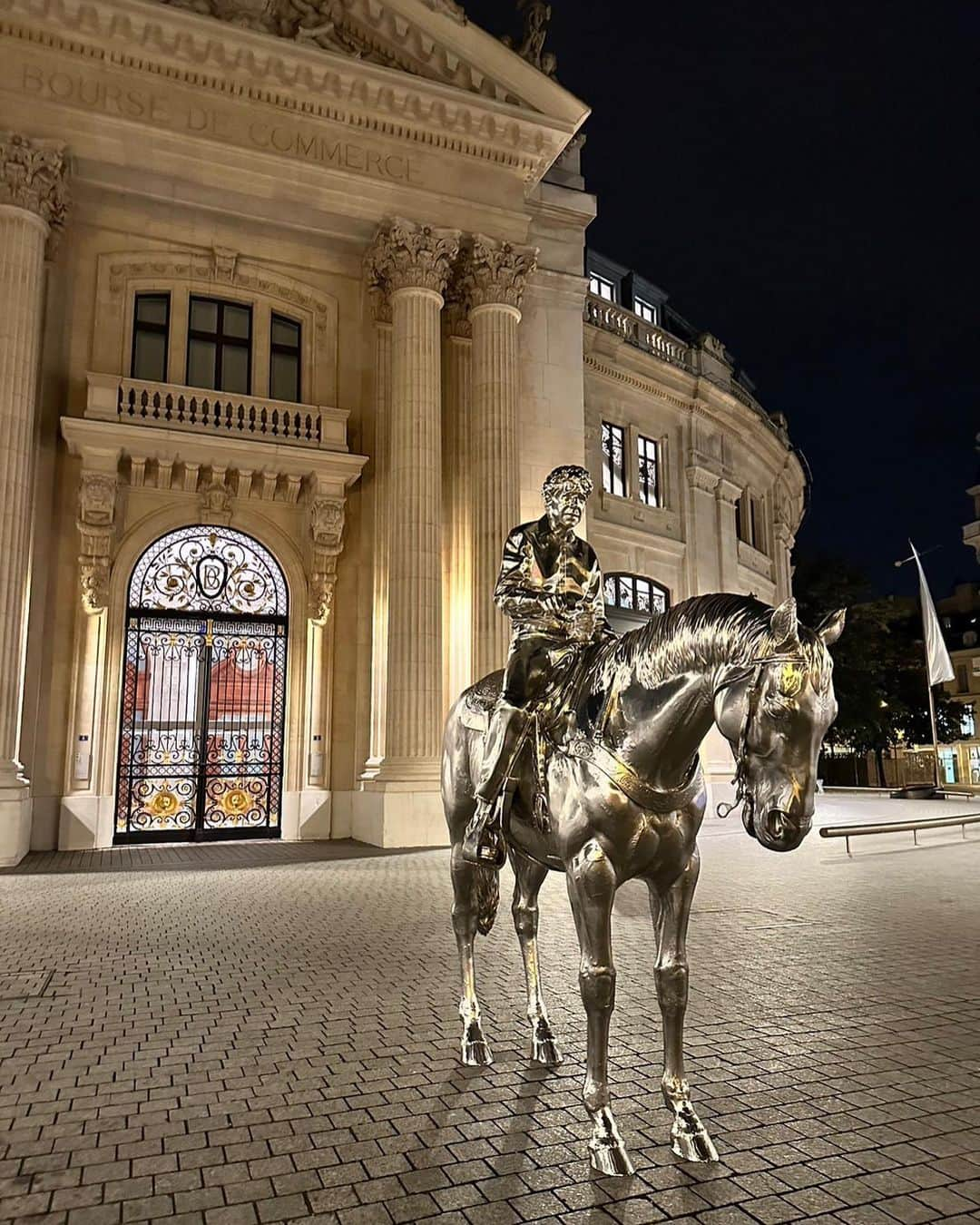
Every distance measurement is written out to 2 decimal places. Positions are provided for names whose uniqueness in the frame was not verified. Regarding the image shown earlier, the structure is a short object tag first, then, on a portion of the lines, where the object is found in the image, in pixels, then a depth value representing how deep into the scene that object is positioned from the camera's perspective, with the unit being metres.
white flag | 28.18
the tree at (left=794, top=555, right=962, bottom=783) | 42.12
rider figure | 4.64
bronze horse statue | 3.41
